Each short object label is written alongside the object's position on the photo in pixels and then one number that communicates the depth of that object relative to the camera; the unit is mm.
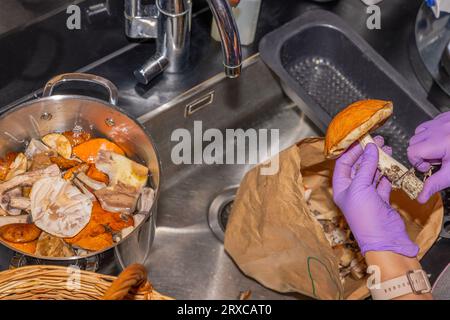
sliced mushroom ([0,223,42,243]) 883
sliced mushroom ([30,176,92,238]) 911
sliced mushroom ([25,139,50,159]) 983
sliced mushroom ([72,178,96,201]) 963
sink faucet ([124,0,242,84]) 991
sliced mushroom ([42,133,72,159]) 998
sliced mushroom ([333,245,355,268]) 1105
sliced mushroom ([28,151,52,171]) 974
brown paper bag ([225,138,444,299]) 1012
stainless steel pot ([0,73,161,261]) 943
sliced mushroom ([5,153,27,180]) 960
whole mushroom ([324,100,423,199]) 897
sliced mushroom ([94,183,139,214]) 961
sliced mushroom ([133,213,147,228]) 948
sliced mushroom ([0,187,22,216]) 926
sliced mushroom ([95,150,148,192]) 987
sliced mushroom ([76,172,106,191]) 981
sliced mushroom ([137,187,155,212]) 961
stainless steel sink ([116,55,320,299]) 1105
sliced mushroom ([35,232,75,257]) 890
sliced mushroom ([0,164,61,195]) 939
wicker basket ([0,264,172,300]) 825
